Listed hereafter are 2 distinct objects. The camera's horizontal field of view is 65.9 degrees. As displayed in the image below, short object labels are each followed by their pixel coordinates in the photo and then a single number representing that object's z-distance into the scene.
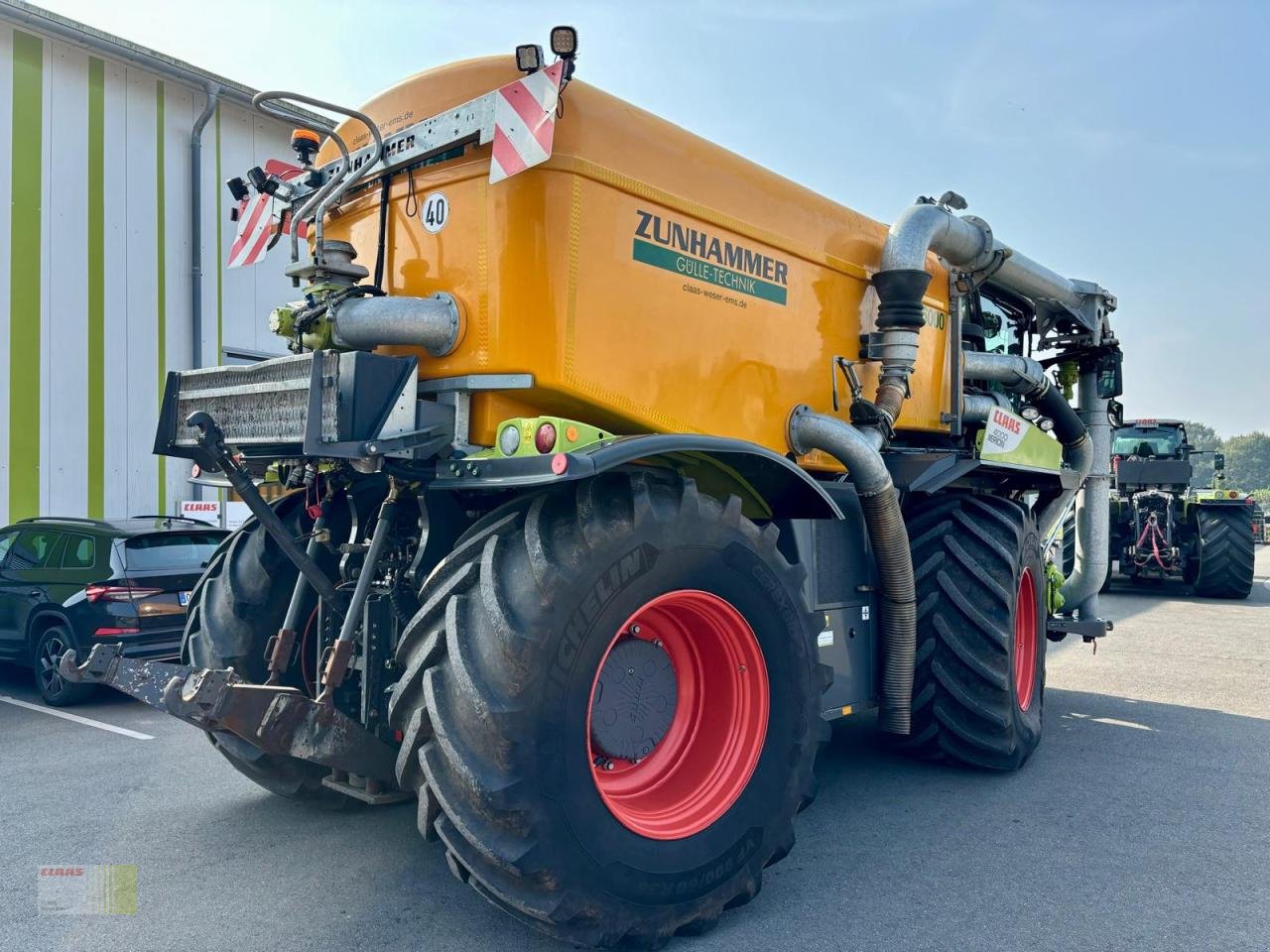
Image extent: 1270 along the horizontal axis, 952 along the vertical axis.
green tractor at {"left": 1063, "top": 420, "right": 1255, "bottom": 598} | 15.40
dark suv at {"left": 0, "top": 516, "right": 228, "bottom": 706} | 7.66
